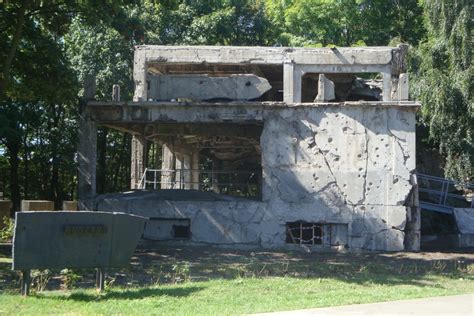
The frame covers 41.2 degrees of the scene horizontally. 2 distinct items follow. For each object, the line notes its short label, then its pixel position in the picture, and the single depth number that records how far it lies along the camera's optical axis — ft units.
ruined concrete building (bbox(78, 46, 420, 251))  61.46
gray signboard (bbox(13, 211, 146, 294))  31.04
